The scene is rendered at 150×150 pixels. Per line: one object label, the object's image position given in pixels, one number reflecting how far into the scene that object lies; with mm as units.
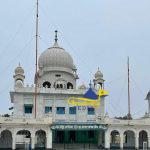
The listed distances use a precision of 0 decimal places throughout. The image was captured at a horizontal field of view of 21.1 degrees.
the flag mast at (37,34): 54600
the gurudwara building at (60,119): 49750
